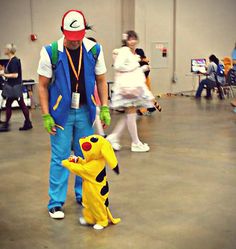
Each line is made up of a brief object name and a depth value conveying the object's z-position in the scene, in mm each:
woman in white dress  5035
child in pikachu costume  2982
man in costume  3025
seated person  10375
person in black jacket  6309
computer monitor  11391
